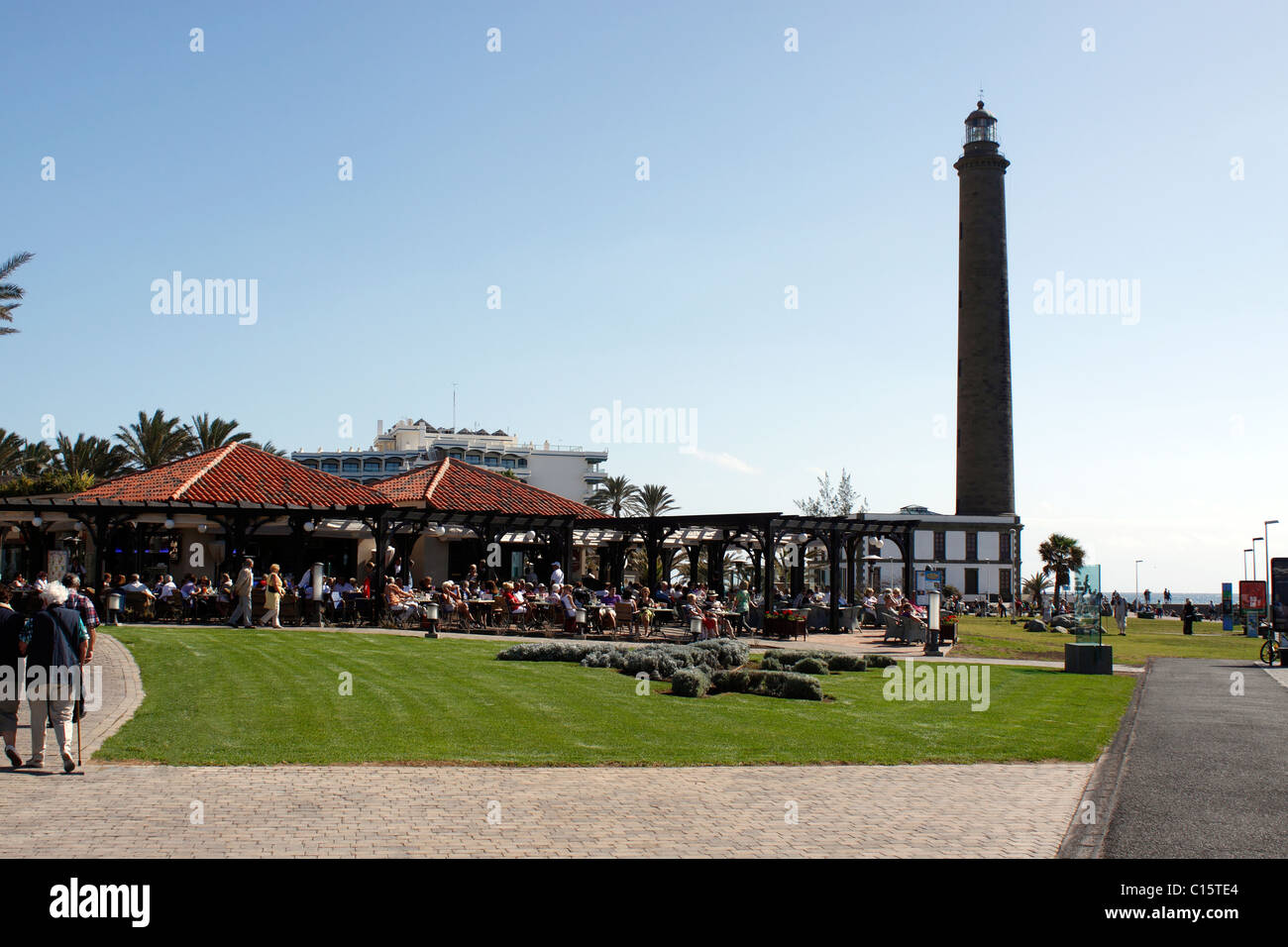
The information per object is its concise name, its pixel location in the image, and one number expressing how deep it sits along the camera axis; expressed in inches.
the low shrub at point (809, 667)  679.7
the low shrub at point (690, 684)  561.0
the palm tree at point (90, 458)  1732.3
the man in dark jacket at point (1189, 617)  1587.1
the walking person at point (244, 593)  898.1
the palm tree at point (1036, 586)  2920.8
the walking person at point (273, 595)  912.9
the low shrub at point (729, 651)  673.6
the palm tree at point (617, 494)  2667.3
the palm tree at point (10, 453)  1593.3
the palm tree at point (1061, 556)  2913.4
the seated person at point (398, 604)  997.2
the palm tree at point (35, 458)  1794.3
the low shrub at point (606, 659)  665.6
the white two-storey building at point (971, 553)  2834.6
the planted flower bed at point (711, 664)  568.1
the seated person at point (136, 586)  960.3
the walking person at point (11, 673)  349.4
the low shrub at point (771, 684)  564.7
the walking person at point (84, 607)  436.5
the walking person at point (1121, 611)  1533.0
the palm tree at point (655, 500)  2539.4
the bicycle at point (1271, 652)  994.7
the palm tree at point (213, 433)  1827.0
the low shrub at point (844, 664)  725.9
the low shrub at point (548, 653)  700.0
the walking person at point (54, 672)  346.0
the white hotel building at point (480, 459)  4143.7
